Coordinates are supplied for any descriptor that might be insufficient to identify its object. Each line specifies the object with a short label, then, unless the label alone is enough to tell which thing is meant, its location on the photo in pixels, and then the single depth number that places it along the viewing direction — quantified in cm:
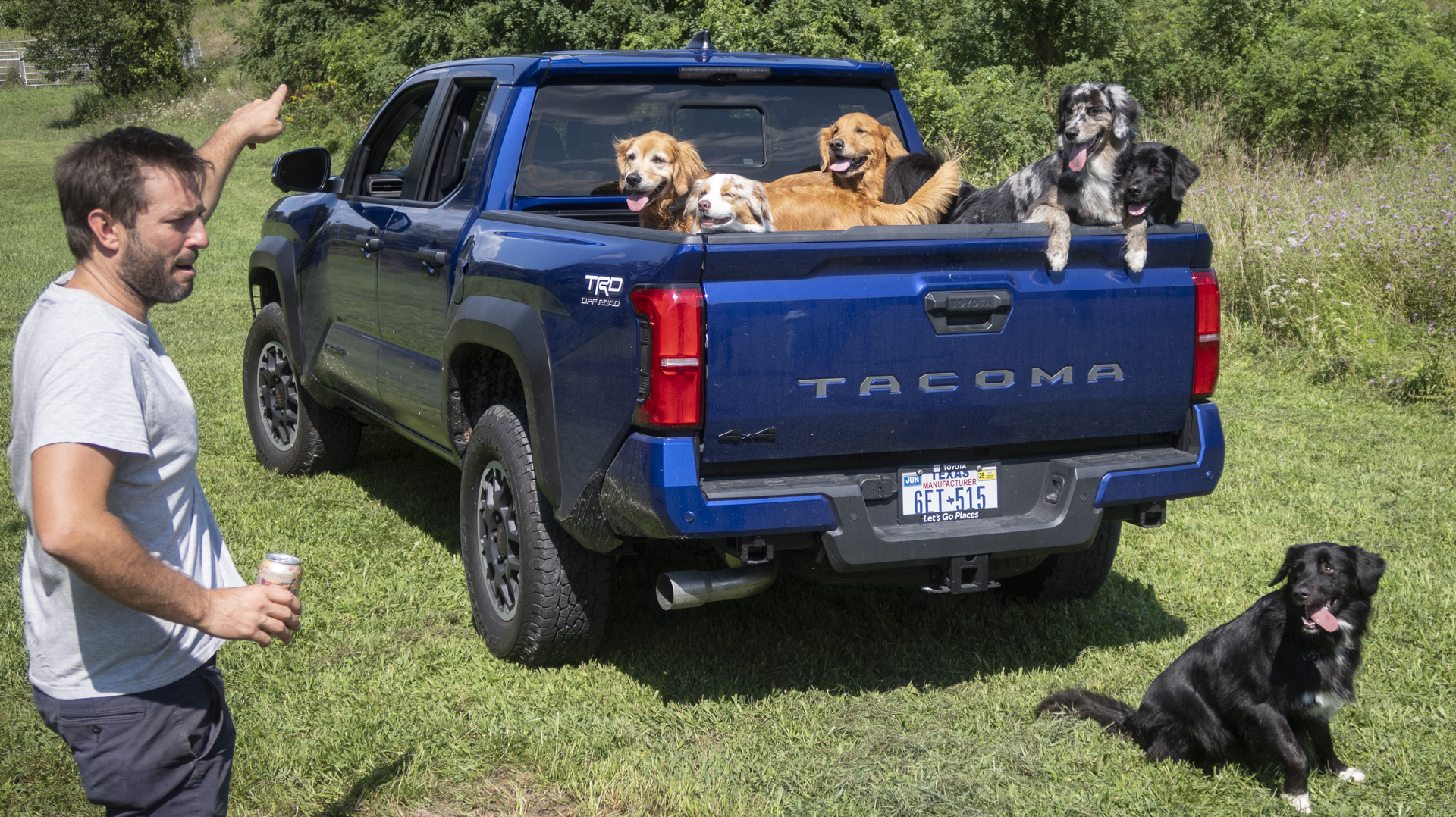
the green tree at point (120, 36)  5100
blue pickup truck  346
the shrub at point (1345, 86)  1622
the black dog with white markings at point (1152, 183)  415
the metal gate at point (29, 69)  5494
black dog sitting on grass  347
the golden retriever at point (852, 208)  488
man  203
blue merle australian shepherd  421
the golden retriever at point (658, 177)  480
